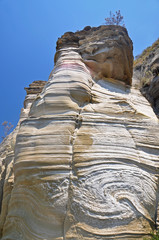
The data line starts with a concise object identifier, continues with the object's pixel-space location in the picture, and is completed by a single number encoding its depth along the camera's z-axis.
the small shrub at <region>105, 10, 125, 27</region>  11.23
